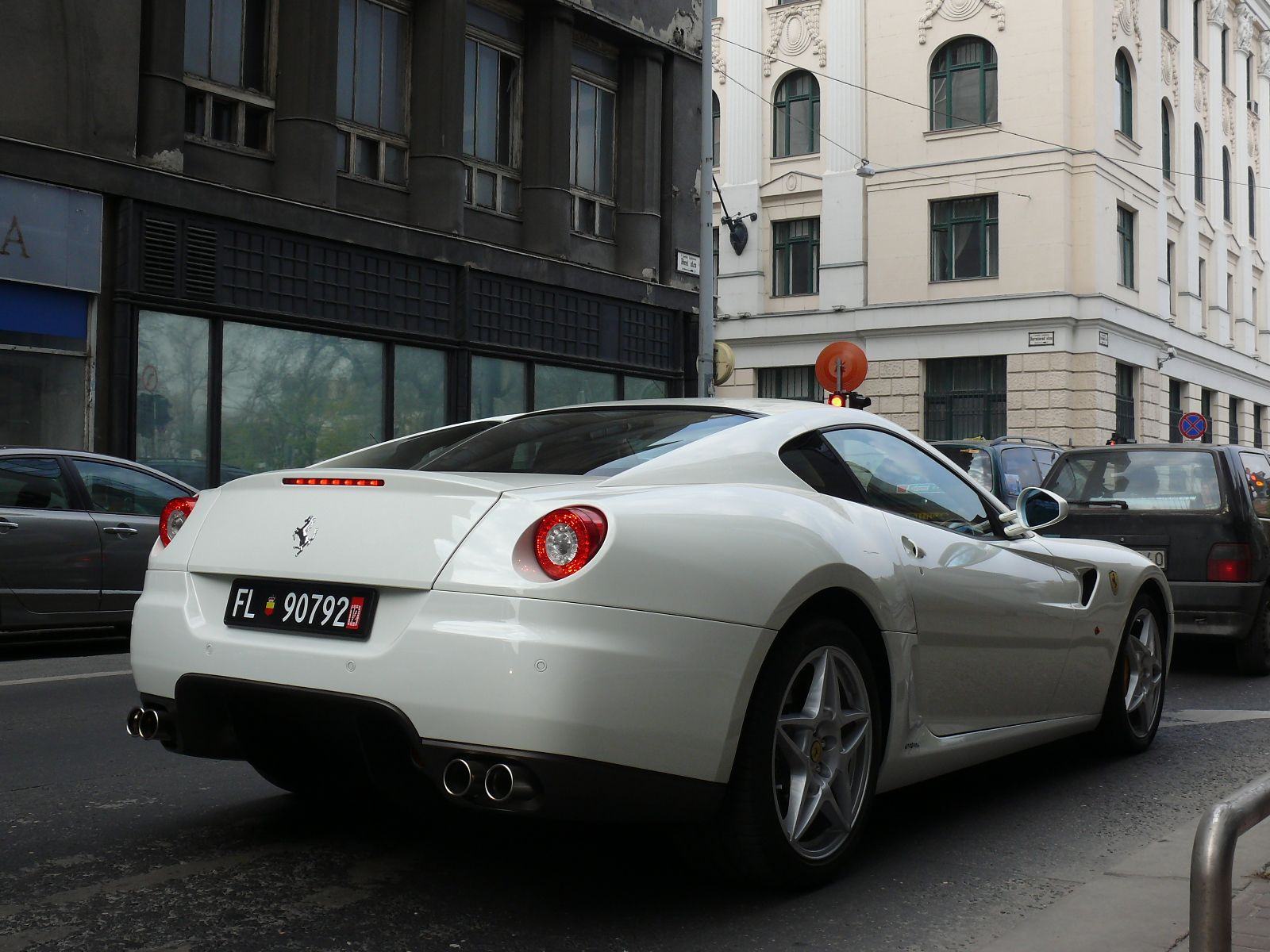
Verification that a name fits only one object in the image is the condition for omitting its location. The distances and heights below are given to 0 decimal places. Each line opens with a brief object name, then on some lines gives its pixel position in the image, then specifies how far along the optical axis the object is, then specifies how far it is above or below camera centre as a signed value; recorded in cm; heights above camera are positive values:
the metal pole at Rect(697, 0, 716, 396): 1959 +409
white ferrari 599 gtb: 350 -28
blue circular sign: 3034 +203
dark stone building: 1445 +338
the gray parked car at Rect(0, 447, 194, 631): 990 -15
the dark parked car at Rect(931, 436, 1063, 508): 1722 +72
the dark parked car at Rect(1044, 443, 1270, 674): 923 -1
